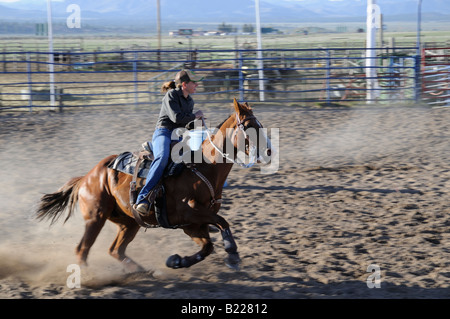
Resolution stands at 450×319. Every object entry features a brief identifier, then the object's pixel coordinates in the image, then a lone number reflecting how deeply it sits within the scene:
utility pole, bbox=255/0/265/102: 15.66
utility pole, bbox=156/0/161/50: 39.99
